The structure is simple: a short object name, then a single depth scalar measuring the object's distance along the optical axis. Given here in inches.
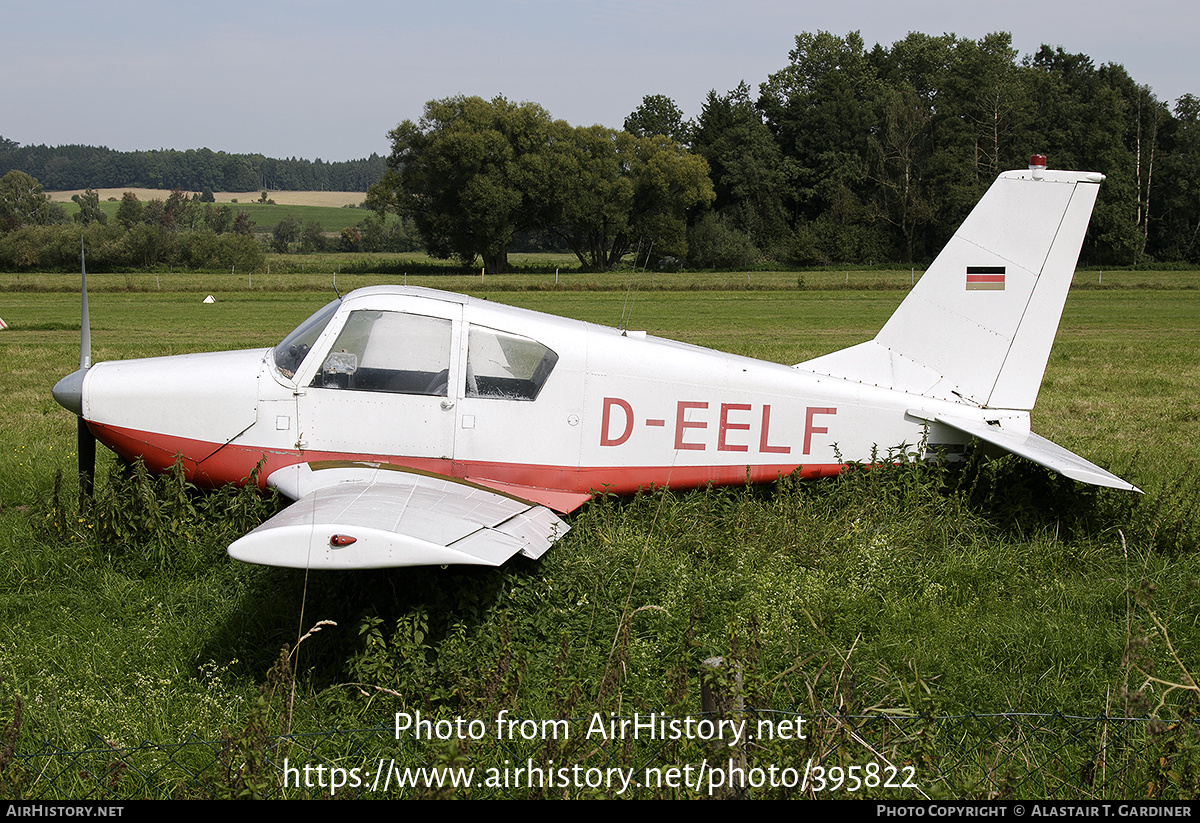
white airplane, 234.4
